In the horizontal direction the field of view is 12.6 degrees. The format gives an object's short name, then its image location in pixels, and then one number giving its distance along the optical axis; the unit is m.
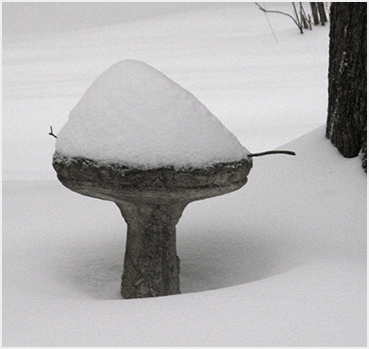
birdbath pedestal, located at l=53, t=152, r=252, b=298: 3.72
